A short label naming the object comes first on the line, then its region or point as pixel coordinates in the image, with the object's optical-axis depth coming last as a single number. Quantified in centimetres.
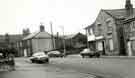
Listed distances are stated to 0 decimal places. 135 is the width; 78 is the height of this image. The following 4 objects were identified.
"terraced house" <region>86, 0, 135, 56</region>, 4125
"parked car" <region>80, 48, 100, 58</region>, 4201
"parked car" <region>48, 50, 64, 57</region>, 5738
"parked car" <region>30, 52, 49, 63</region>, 3831
